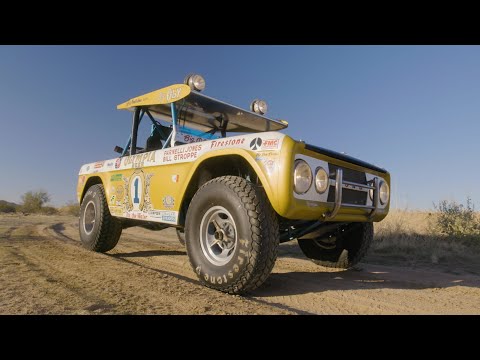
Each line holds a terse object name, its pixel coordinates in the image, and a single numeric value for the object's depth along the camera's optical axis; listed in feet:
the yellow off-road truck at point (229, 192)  8.89
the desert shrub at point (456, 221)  25.96
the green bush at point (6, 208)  79.06
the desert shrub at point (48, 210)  86.33
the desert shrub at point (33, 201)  88.02
